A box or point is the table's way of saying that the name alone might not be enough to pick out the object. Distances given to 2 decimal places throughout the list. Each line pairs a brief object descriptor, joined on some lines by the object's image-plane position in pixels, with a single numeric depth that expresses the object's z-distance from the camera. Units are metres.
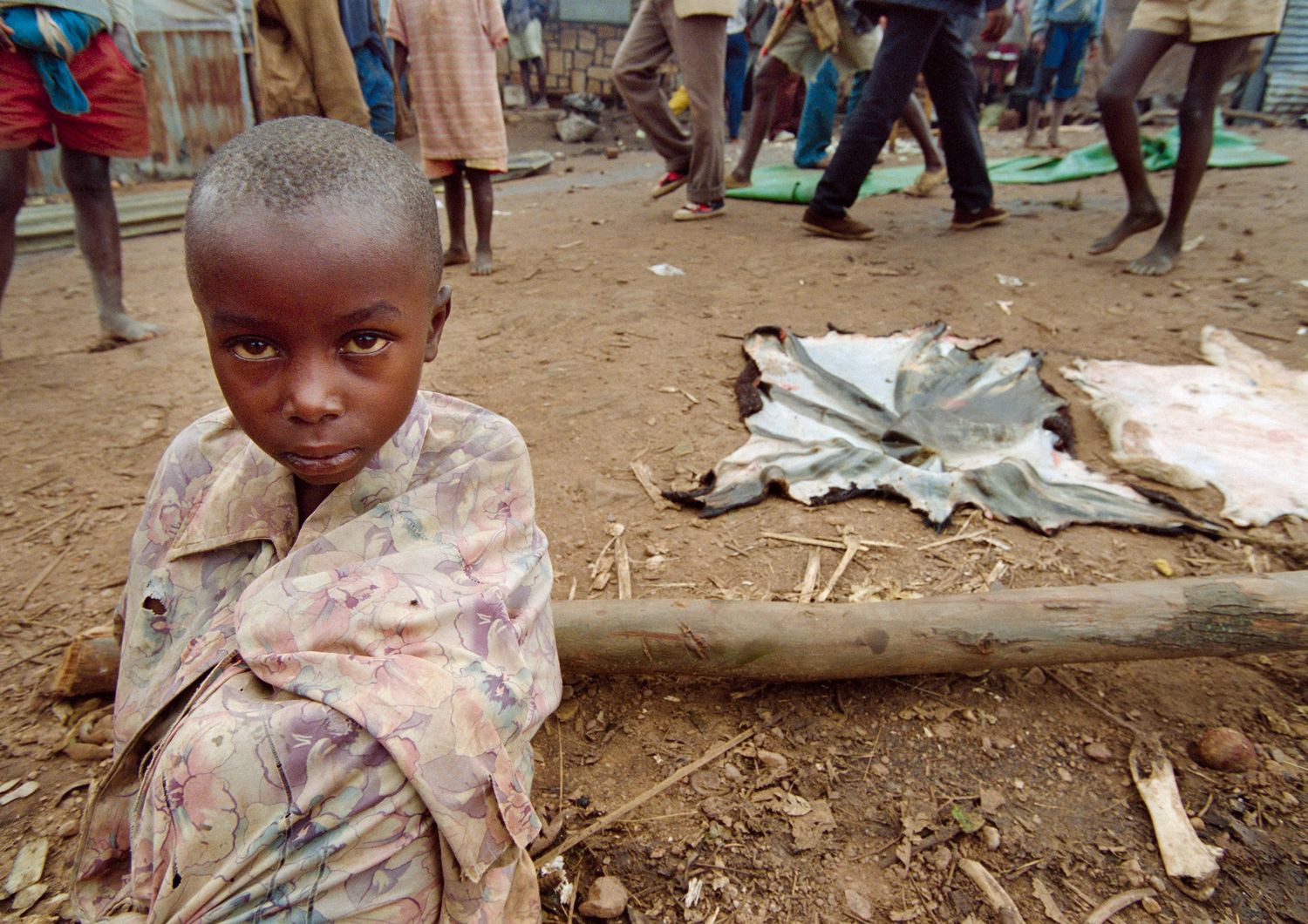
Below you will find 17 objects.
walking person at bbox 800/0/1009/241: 4.25
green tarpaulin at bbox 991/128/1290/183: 6.59
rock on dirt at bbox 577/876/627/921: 1.34
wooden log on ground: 1.62
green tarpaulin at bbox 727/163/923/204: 5.93
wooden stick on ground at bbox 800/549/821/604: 1.99
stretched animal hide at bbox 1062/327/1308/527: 2.39
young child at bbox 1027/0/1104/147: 7.61
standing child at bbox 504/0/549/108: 11.35
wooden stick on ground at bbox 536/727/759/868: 1.44
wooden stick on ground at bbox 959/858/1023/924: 1.32
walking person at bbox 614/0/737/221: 4.92
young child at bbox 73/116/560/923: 0.97
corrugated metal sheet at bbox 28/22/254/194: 8.06
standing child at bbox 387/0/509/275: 4.16
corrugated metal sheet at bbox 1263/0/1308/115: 9.86
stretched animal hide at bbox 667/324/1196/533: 2.32
